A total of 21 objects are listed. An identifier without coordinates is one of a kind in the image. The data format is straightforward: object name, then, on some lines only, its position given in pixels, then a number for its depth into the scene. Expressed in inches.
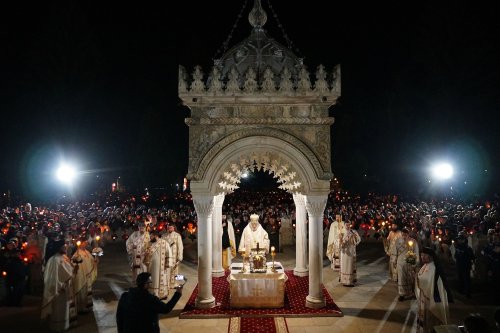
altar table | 387.9
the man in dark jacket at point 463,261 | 425.4
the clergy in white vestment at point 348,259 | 471.8
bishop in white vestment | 478.9
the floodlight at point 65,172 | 1207.6
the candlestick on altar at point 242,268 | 401.5
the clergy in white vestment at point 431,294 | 284.5
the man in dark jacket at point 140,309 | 211.8
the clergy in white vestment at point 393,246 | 459.6
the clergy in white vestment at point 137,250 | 414.9
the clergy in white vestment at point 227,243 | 541.6
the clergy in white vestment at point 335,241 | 518.3
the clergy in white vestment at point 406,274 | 418.3
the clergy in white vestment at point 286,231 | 727.7
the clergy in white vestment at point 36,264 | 445.4
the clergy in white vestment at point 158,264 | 410.6
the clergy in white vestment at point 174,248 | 454.3
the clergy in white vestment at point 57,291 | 331.3
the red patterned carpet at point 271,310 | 370.9
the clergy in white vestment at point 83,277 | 374.9
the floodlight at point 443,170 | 1221.0
